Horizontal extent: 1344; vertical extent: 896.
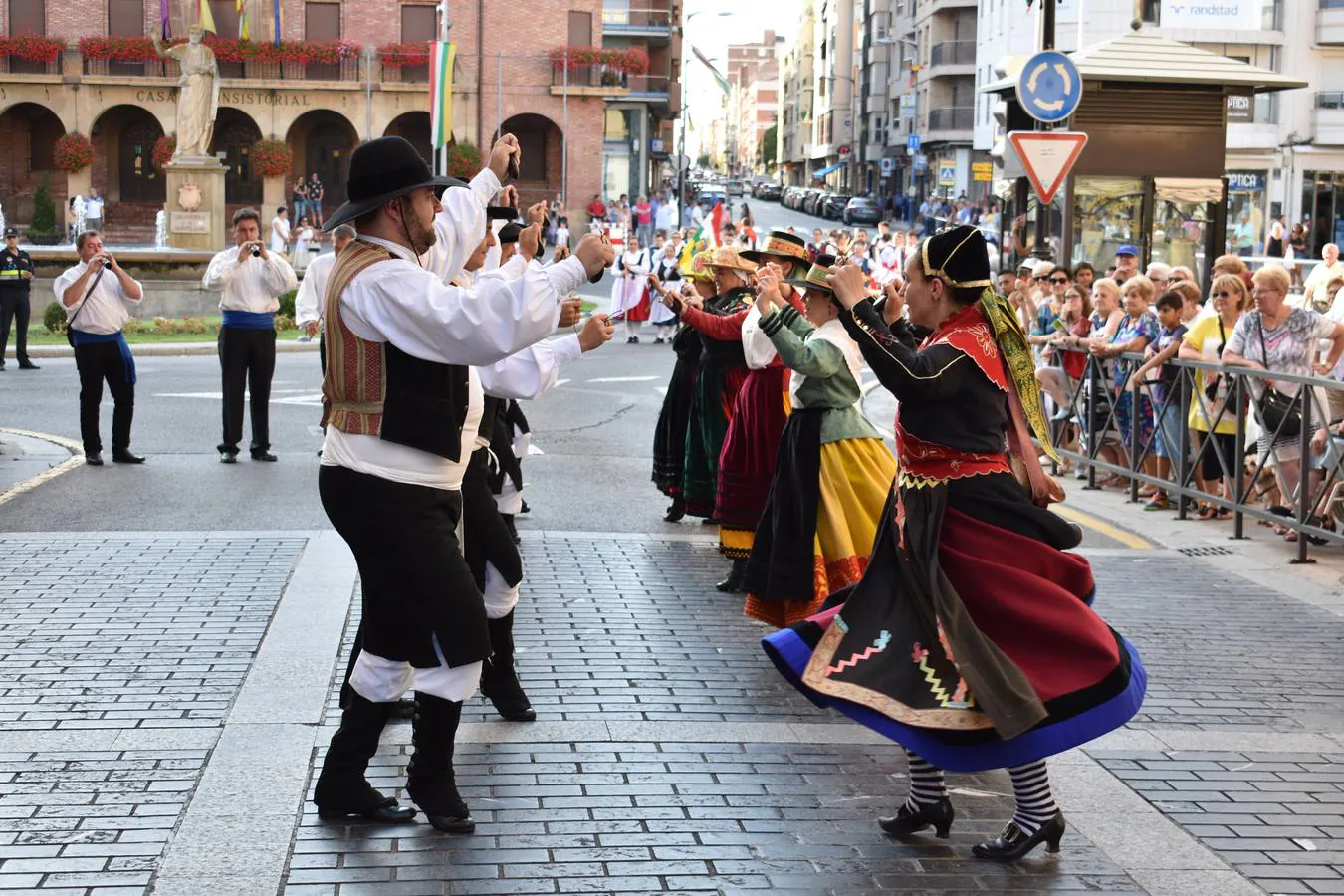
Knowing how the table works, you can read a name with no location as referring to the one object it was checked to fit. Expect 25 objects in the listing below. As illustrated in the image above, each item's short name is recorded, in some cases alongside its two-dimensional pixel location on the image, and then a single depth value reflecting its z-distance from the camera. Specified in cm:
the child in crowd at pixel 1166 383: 1233
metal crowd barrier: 1039
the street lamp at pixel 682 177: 6588
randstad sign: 5238
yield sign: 1396
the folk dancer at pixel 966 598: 497
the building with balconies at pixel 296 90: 5816
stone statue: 3256
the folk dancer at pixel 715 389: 1020
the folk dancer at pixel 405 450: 485
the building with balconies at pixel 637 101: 7481
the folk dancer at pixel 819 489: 771
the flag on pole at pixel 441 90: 2900
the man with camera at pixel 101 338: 1347
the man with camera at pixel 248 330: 1368
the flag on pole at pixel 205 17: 5046
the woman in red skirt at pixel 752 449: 912
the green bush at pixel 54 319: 2609
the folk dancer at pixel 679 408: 1105
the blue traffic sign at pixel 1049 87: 1423
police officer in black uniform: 2145
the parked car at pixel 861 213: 7119
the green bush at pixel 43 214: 5569
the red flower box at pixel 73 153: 5722
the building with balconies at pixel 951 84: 7812
